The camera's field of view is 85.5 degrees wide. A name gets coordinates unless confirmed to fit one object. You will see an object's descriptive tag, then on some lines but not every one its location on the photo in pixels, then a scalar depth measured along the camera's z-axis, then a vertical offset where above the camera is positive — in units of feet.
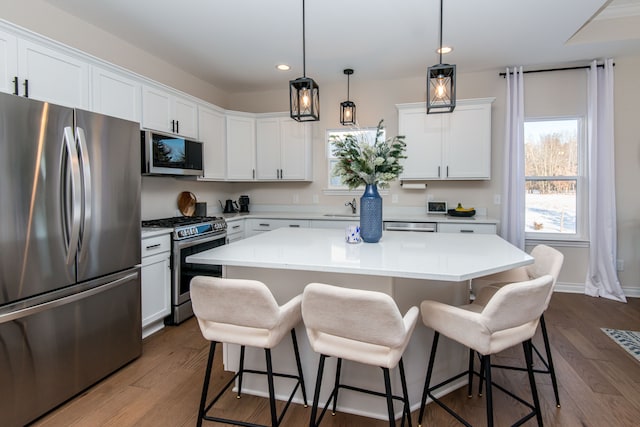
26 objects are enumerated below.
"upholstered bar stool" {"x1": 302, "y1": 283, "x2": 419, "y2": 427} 4.36 -1.57
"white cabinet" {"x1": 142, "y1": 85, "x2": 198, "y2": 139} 10.48 +3.15
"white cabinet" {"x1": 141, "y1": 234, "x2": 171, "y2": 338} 9.30 -2.08
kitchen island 5.42 -1.20
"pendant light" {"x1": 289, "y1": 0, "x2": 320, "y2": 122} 7.31 +2.35
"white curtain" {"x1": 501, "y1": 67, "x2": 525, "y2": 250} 13.30 +1.93
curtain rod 12.94 +5.28
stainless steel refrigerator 5.61 -0.79
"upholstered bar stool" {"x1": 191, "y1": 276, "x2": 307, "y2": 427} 4.91 -1.59
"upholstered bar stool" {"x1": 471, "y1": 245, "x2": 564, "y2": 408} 6.38 -1.34
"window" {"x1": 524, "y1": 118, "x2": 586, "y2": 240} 13.51 +1.14
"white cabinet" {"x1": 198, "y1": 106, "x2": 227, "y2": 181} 13.23 +2.68
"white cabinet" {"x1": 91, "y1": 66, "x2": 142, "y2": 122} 8.80 +3.08
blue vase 7.52 -0.13
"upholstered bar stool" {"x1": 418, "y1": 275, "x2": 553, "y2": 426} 4.63 -1.63
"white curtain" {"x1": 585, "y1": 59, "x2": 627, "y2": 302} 12.55 +1.00
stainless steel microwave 10.09 +1.68
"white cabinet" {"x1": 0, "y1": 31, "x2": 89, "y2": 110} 6.87 +2.96
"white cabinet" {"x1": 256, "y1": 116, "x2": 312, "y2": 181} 15.17 +2.62
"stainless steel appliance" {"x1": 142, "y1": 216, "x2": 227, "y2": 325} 10.26 -1.36
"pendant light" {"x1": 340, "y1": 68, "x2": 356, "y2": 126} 13.06 +3.63
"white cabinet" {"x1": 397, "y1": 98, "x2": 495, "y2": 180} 13.14 +2.58
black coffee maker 16.44 +0.23
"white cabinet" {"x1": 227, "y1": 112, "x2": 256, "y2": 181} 14.80 +2.67
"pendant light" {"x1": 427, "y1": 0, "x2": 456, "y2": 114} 6.53 +2.42
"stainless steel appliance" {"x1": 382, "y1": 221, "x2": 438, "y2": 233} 12.82 -0.69
